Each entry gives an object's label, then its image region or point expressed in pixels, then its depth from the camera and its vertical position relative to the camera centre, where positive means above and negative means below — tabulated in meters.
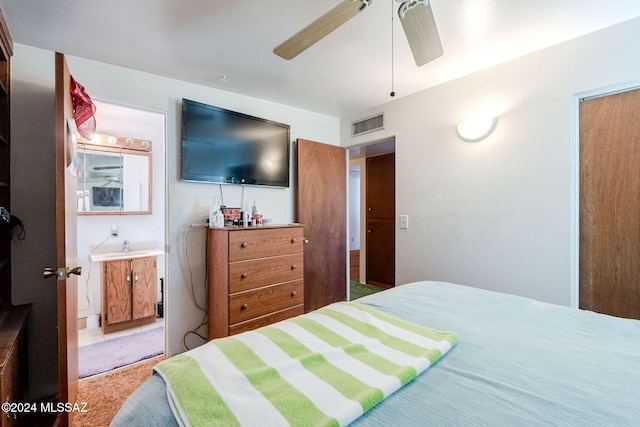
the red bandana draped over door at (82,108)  1.77 +0.72
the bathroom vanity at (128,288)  2.77 -0.79
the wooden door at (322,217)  3.06 -0.05
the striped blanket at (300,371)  0.62 -0.44
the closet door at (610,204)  1.73 +0.05
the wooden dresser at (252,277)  2.13 -0.53
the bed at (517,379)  0.63 -0.47
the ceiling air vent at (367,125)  3.07 +1.03
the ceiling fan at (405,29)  1.16 +0.87
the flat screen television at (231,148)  2.34 +0.62
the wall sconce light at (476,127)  2.22 +0.71
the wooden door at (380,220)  4.26 -0.11
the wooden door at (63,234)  1.40 -0.11
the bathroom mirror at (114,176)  2.93 +0.43
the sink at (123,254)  2.74 -0.44
